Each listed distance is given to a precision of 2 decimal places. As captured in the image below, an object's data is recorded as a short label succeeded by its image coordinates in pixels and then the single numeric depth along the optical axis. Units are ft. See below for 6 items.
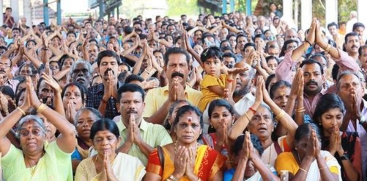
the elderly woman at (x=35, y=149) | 13.46
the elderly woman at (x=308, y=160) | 13.38
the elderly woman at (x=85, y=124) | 15.57
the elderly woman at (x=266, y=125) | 14.67
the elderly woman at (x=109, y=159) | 13.78
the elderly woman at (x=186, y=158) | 13.46
